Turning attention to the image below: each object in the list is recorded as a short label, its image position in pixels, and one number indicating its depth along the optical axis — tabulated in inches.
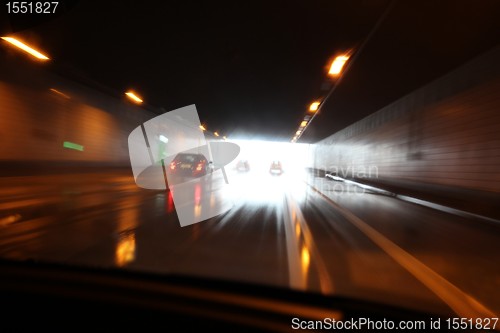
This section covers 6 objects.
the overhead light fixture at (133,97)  627.9
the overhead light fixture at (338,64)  372.3
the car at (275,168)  1251.8
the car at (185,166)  632.4
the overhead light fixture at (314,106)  657.2
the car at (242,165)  1370.6
